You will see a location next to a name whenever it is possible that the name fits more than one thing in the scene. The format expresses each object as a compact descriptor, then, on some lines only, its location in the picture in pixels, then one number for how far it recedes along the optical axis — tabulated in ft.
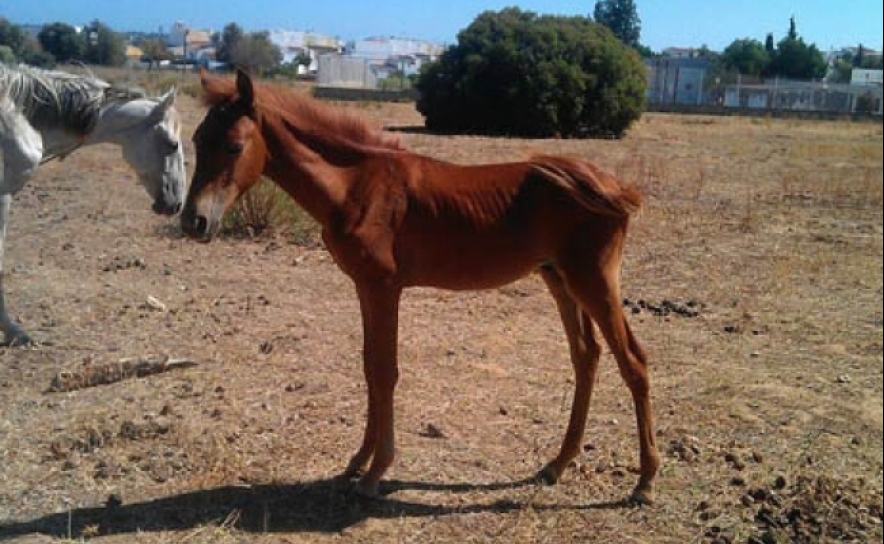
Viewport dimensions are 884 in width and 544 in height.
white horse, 15.84
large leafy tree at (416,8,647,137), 57.47
